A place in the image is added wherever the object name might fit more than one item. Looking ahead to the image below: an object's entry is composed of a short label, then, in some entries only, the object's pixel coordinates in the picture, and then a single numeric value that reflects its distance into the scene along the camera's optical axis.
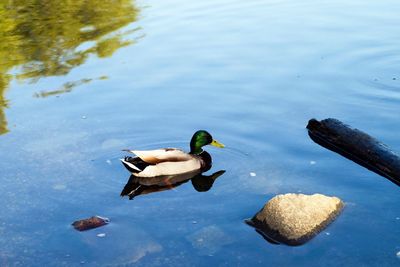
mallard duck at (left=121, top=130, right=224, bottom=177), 8.63
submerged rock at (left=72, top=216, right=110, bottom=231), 7.41
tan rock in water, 6.90
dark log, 8.05
